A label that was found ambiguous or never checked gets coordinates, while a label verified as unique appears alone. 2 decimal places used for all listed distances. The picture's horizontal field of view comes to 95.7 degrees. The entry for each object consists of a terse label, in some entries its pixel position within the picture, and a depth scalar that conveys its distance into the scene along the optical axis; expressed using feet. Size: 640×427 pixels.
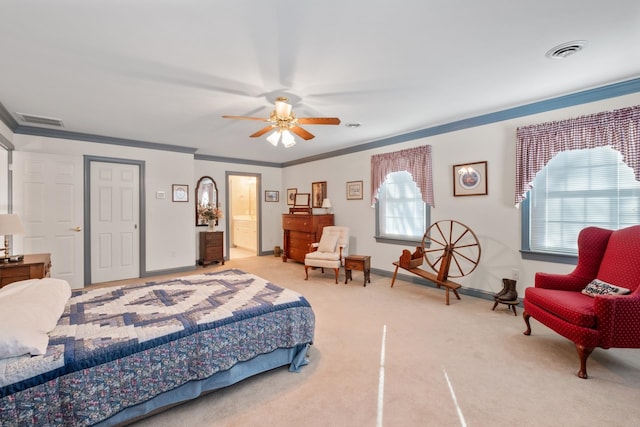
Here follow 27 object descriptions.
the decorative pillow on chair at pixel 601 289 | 7.88
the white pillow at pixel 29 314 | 4.69
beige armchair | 16.35
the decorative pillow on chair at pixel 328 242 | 17.70
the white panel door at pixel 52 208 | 13.53
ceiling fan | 9.51
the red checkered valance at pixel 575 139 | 9.37
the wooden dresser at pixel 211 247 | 20.53
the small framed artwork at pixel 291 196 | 24.21
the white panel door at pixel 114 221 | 15.69
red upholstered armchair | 7.07
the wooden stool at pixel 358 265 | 15.43
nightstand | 9.73
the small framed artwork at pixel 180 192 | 18.34
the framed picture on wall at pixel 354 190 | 18.92
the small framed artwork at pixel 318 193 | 21.38
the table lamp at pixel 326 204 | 20.06
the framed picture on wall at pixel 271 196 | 24.88
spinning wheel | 13.30
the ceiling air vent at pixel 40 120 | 12.12
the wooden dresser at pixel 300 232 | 19.77
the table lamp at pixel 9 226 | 9.63
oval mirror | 21.15
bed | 4.69
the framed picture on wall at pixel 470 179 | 13.10
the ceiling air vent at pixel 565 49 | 7.29
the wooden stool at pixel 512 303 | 11.12
